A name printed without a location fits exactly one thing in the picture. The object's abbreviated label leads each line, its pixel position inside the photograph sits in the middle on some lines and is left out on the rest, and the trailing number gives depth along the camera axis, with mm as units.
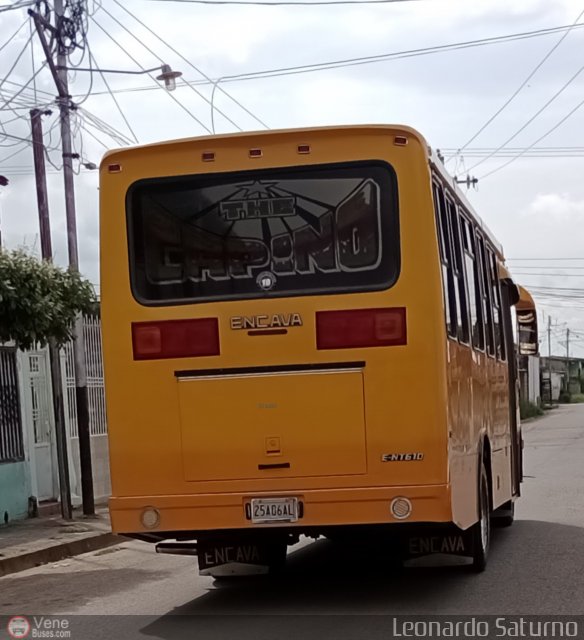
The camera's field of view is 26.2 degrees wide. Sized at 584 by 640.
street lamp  17609
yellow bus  8727
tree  13594
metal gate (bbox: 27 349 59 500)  18328
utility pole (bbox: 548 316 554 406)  94975
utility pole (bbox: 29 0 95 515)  17172
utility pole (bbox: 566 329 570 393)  112631
